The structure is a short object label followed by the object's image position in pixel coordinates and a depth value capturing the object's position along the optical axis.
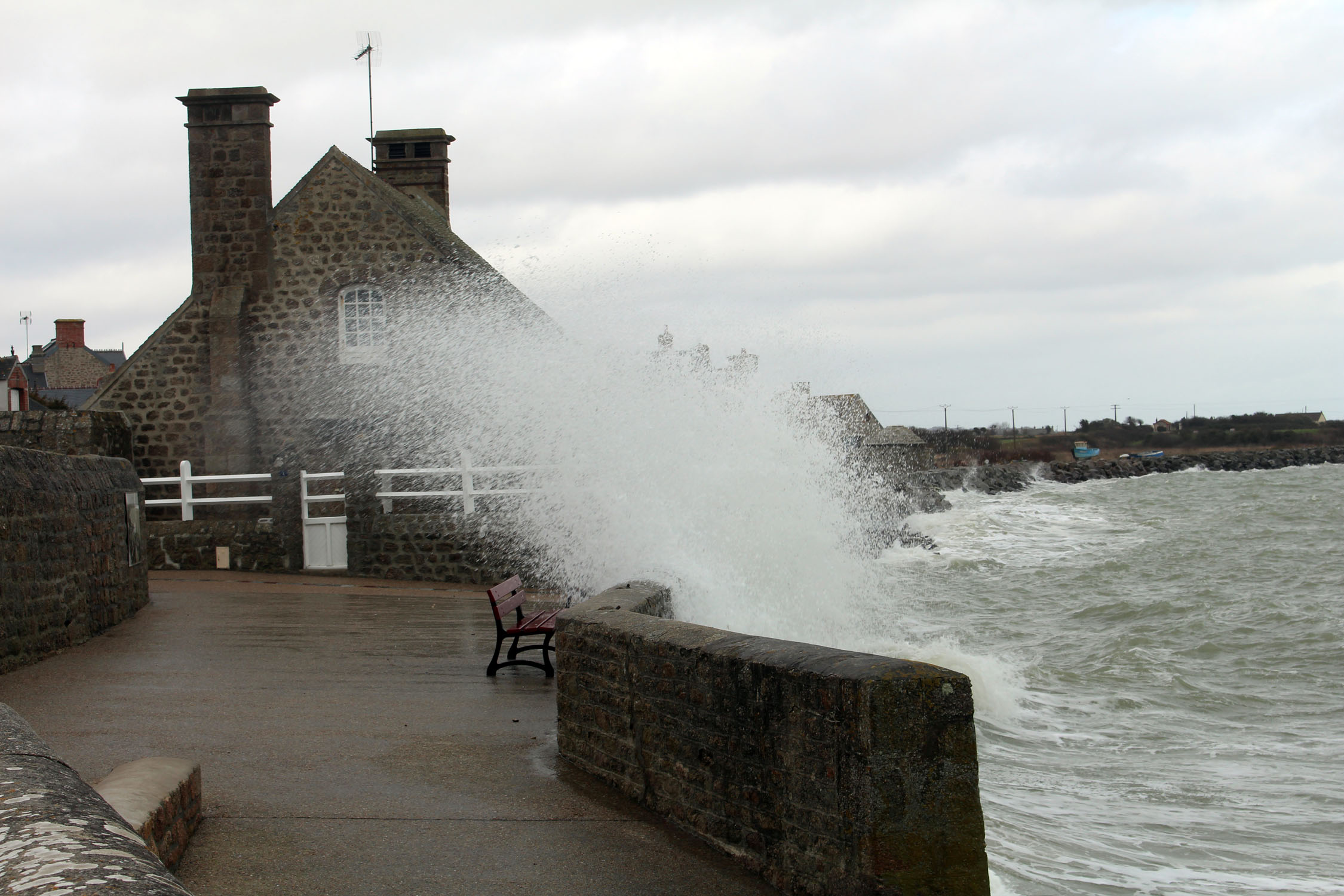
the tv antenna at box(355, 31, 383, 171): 24.48
